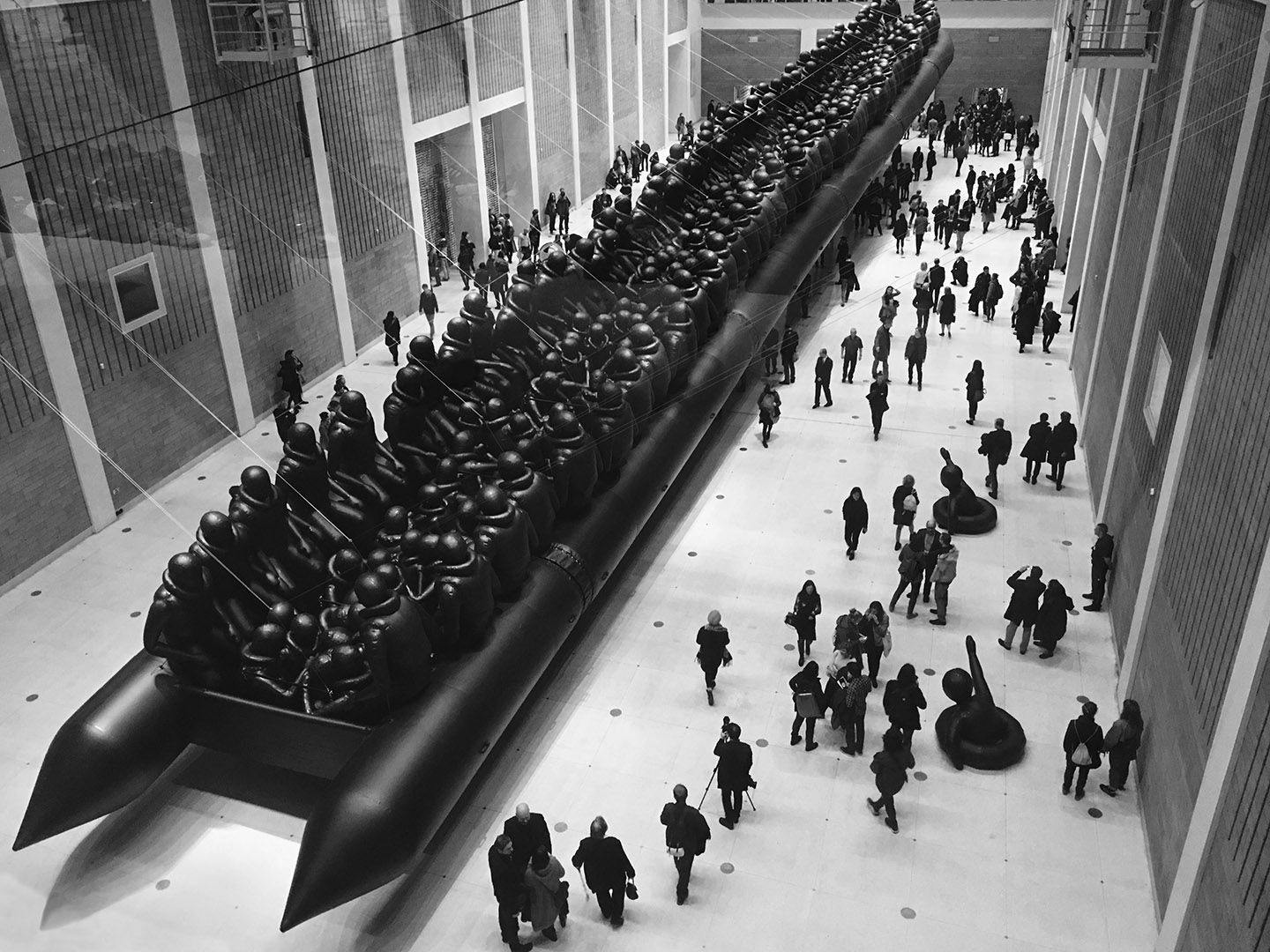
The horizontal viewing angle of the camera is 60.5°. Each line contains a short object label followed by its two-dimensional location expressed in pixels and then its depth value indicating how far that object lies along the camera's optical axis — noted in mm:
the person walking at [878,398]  13992
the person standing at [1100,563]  10484
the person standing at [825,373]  14852
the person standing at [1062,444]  12539
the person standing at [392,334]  16859
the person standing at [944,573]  10336
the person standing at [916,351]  15570
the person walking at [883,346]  15266
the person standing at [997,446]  12703
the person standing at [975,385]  14219
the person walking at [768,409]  14156
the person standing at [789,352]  16000
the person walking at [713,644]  9172
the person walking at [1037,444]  12672
